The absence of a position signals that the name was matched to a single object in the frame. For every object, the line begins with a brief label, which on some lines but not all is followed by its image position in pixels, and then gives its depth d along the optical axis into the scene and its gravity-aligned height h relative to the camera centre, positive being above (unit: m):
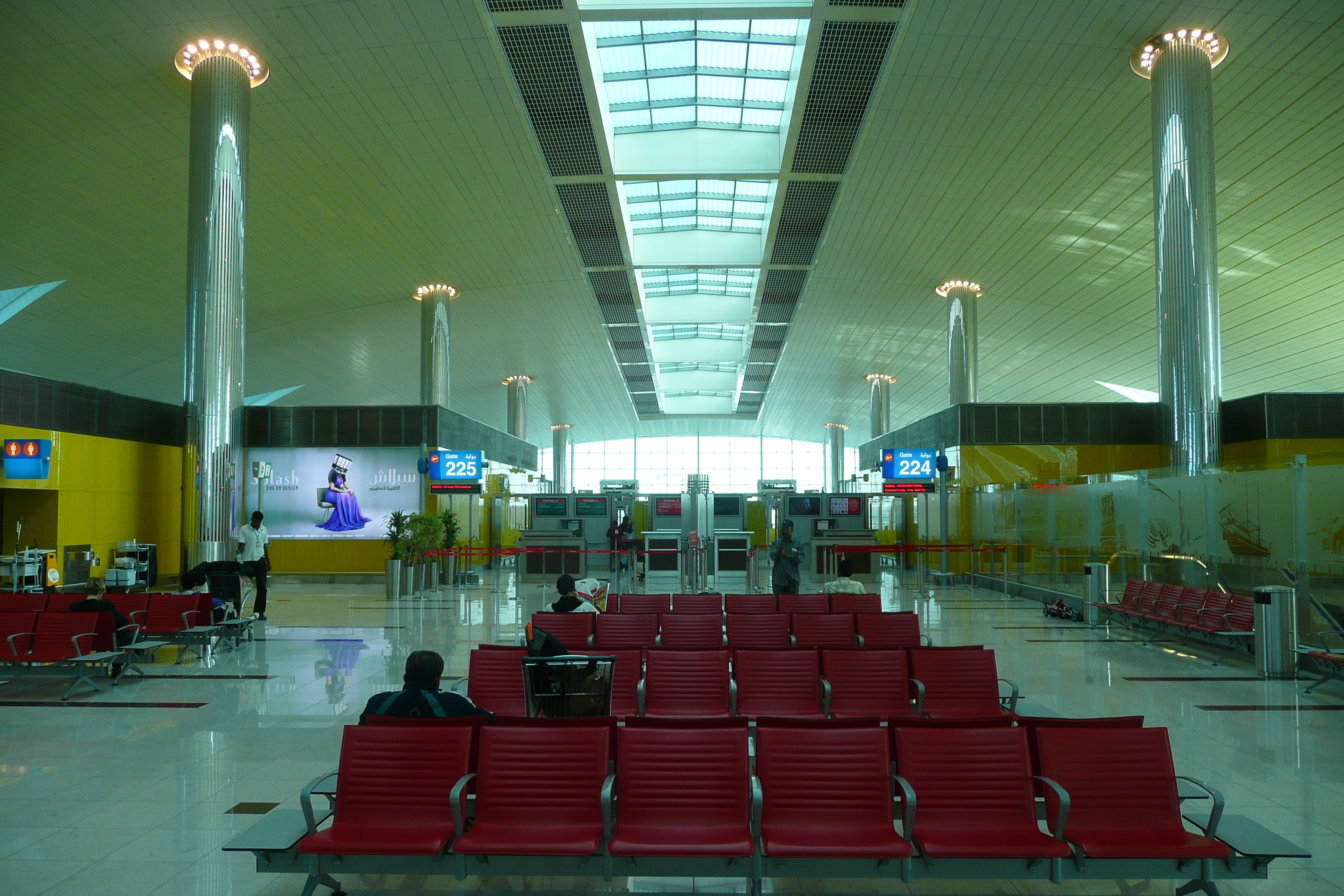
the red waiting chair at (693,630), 7.59 -1.20
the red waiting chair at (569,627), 7.36 -1.14
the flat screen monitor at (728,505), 24.47 -0.44
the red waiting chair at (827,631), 7.73 -1.23
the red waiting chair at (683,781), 3.69 -1.21
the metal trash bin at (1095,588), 13.28 -1.50
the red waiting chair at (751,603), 8.97 -1.16
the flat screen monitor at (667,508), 24.61 -0.50
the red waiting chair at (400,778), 3.73 -1.21
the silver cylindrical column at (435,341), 23.81 +4.03
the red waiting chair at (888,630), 7.72 -1.22
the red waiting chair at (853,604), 9.54 -1.24
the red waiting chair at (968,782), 3.66 -1.23
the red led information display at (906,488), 20.23 +0.01
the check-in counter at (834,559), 21.55 -1.70
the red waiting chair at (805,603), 9.31 -1.20
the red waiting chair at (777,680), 5.81 -1.25
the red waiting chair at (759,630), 7.71 -1.21
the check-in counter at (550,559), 21.62 -1.70
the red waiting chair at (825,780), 3.68 -1.21
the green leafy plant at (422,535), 18.30 -0.92
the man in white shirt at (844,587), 11.31 -1.26
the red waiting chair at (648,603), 9.54 -1.22
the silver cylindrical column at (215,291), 13.23 +3.01
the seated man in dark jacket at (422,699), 4.35 -1.02
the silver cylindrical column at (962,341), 23.42 +3.92
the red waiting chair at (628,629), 7.65 -1.20
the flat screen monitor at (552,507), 23.42 -0.45
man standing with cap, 12.76 -1.11
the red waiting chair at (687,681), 5.84 -1.25
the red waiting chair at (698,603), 9.06 -1.17
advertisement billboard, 21.70 +0.00
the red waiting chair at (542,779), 3.73 -1.21
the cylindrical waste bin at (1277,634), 8.97 -1.47
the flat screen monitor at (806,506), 23.33 -0.44
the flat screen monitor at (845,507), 23.27 -0.48
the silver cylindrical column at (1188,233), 12.78 +3.71
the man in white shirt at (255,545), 13.46 -0.84
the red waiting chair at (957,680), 5.77 -1.24
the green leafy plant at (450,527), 20.14 -0.84
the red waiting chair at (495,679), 6.05 -1.28
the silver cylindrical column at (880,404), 38.72 +3.73
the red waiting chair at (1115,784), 3.64 -1.23
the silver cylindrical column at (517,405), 38.22 +3.65
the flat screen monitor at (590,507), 23.39 -0.44
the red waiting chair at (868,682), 5.79 -1.26
